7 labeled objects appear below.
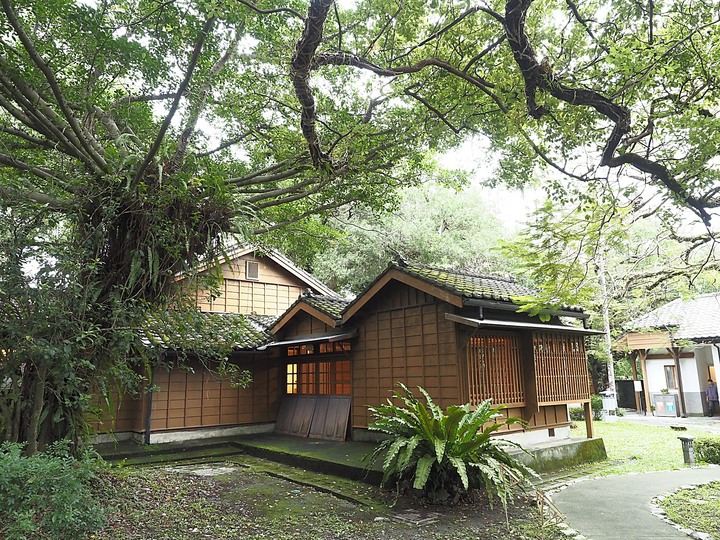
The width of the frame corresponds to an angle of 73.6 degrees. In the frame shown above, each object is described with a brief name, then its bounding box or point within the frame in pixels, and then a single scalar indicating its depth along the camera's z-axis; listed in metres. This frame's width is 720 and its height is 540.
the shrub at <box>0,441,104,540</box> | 4.08
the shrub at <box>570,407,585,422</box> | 18.55
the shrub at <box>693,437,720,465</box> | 9.78
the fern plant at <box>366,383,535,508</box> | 6.54
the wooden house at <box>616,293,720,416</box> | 18.36
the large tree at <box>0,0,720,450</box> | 5.50
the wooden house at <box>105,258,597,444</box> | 8.88
